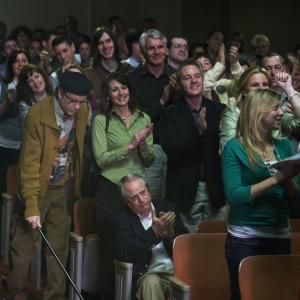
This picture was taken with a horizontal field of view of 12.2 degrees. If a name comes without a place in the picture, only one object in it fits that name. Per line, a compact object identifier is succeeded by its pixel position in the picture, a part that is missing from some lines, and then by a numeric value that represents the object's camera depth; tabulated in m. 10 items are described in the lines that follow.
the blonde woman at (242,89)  7.61
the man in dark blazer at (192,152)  8.36
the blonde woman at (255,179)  5.96
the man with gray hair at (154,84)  8.86
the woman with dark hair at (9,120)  9.91
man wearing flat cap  8.19
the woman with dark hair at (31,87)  9.42
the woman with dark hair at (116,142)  8.21
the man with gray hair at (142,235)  7.44
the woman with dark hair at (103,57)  10.06
